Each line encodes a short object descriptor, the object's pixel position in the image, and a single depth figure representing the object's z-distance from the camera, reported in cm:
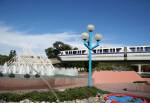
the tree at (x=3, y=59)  4005
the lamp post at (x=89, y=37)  896
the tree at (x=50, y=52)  4739
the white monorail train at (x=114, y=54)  2747
